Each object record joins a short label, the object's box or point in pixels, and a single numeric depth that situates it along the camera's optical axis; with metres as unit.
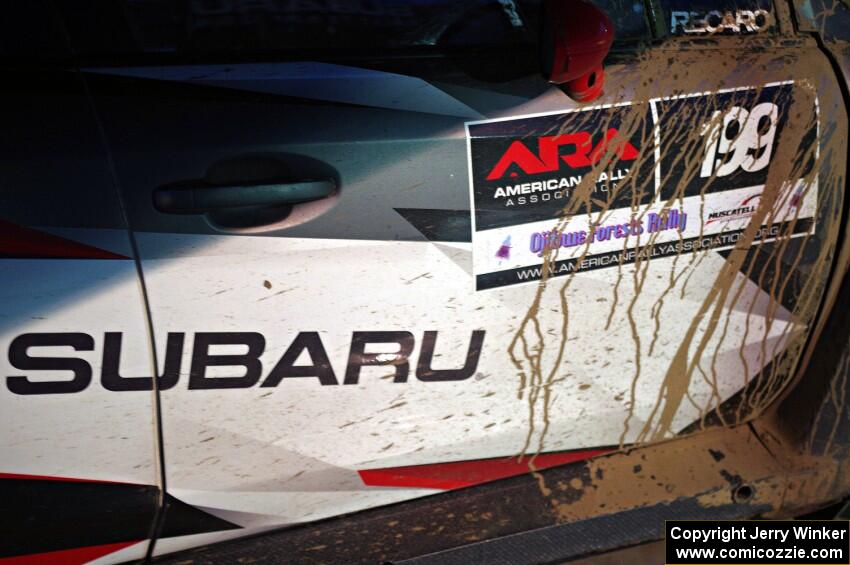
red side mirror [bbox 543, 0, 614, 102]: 1.49
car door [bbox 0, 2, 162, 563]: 1.41
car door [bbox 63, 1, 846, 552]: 1.49
